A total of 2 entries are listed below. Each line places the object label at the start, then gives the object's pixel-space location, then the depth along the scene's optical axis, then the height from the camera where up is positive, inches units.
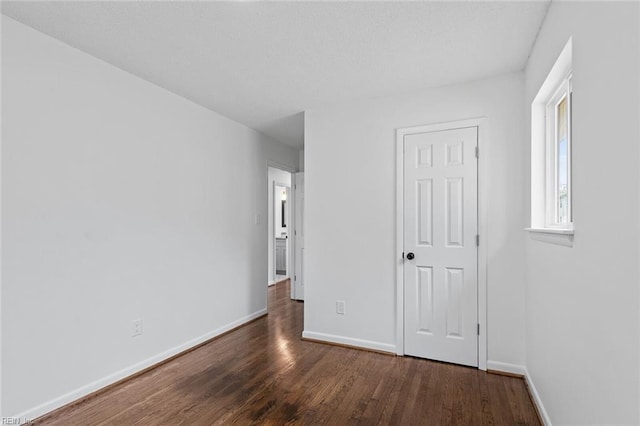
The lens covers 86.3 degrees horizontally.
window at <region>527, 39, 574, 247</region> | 71.3 +15.3
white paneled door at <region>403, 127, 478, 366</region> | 111.3 -10.6
